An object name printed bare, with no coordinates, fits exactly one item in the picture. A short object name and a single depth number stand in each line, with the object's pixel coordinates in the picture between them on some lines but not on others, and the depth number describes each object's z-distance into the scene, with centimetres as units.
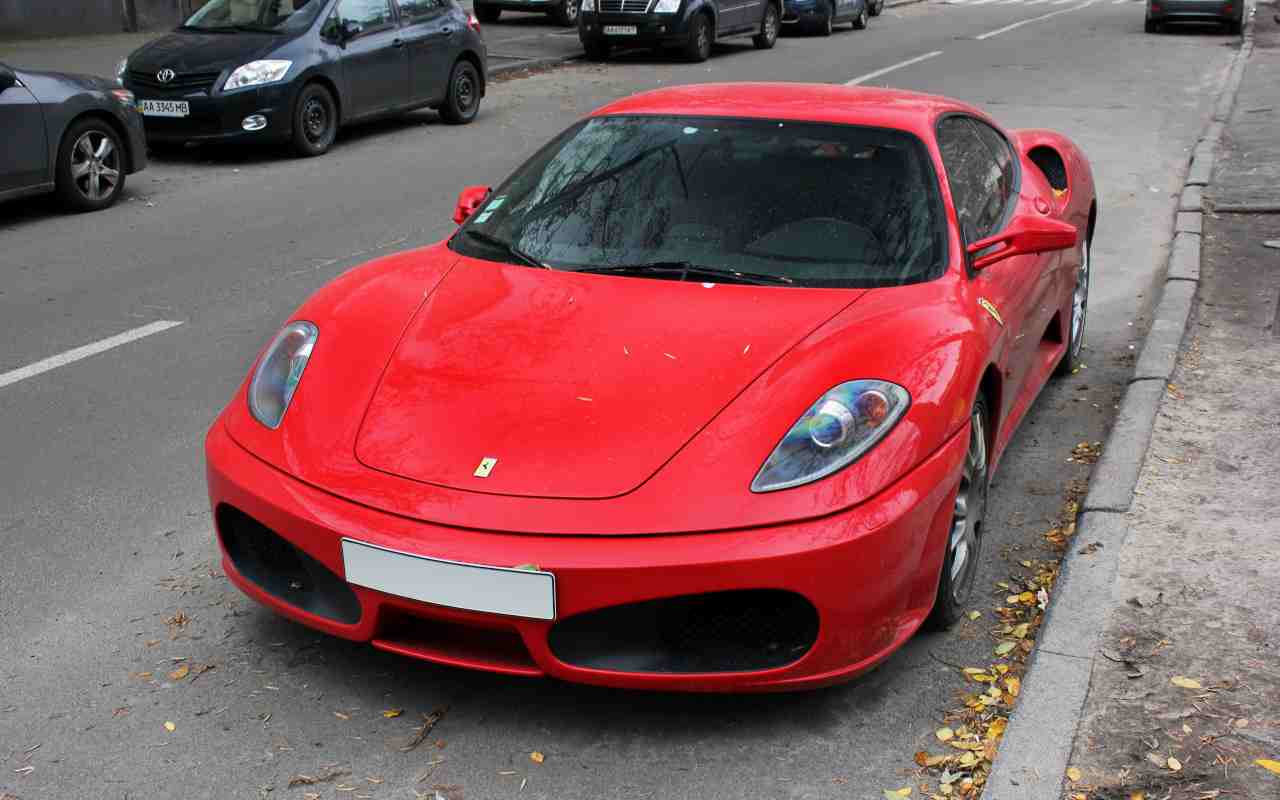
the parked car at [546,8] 2531
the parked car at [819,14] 2589
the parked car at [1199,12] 2756
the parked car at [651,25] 2089
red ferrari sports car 325
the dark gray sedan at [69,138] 966
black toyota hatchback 1235
